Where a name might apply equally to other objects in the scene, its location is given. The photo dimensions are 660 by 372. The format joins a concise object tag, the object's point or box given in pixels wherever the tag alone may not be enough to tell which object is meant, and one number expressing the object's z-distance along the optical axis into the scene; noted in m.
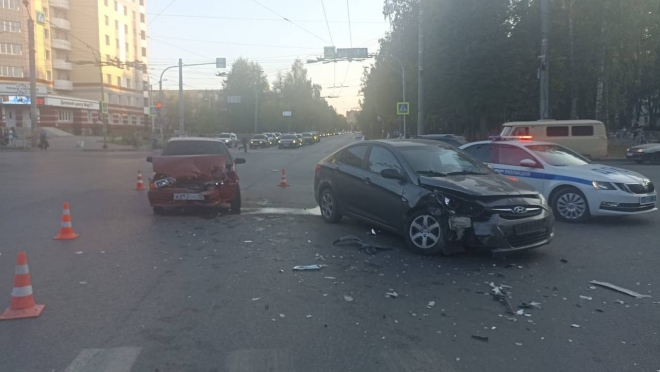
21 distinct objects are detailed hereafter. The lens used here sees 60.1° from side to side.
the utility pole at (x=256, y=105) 84.69
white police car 9.84
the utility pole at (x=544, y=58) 23.99
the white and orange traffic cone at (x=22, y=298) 5.30
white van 25.45
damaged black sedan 7.21
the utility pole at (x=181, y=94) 43.47
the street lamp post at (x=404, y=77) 38.17
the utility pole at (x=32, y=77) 40.06
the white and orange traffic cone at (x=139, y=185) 16.19
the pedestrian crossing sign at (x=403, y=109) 35.72
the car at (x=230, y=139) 56.16
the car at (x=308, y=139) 69.69
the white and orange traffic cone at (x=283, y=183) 16.93
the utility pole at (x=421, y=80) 29.84
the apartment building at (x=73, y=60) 60.58
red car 10.86
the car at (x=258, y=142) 58.69
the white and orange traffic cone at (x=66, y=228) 8.91
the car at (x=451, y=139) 20.21
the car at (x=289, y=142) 56.75
